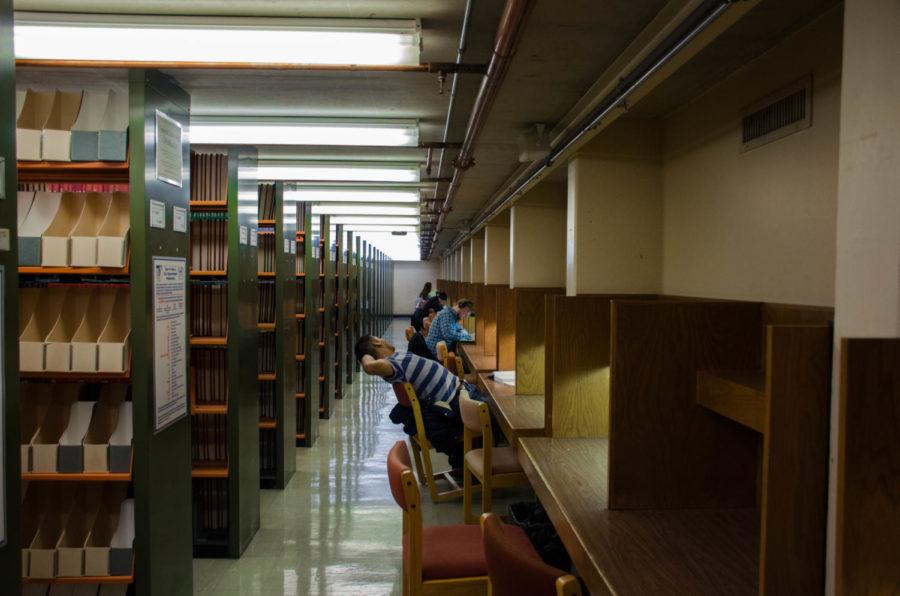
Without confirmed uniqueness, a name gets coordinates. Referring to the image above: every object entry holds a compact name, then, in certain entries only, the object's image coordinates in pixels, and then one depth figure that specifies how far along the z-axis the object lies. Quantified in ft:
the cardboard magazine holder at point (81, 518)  9.27
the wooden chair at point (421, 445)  14.94
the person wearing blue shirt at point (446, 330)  24.11
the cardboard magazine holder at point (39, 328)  8.77
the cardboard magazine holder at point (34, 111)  9.02
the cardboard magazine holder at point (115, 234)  8.68
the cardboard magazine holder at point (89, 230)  8.73
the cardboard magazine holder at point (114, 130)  8.69
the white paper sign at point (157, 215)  8.89
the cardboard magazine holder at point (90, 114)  8.86
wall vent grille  7.66
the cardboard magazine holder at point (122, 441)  8.89
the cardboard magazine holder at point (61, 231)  8.79
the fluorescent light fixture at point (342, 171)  17.39
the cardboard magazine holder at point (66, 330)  8.80
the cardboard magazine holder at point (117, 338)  8.70
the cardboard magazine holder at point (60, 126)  8.79
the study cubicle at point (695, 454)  4.61
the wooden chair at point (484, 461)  12.26
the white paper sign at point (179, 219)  9.66
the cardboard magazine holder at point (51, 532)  8.98
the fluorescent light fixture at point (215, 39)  8.66
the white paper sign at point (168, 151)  9.19
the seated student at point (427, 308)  30.25
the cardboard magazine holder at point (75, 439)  8.93
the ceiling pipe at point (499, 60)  6.64
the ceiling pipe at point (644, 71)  5.87
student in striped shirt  15.57
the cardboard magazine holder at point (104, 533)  8.99
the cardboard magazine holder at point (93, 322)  8.80
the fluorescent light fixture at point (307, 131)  13.80
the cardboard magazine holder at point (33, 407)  9.14
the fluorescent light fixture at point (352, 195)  22.59
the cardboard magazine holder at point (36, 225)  8.79
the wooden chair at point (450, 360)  19.79
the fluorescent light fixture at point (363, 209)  27.61
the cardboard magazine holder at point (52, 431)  8.93
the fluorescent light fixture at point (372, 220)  32.92
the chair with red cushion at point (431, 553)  7.61
